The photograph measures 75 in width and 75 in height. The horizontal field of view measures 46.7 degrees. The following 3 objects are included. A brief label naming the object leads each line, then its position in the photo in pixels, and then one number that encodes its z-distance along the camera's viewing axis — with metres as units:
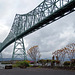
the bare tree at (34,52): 26.30
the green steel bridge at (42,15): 13.03
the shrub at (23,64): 18.38
